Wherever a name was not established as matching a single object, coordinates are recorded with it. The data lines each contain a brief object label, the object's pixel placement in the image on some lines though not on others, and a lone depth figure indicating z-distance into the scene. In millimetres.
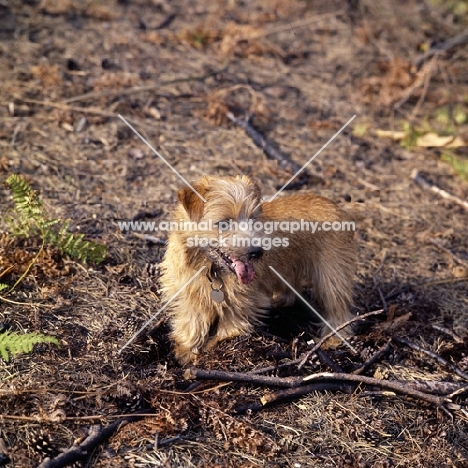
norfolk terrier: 4352
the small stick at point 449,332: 4922
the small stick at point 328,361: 4461
